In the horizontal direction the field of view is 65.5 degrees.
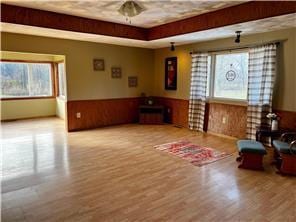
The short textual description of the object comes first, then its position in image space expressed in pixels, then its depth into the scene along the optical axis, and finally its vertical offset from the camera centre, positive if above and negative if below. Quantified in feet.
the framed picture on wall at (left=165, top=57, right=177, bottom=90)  19.89 +0.95
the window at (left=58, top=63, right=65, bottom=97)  22.61 +0.34
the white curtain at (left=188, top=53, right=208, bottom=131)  17.35 -0.46
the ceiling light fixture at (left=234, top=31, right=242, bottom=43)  13.38 +2.85
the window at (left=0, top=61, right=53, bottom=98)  21.66 +0.29
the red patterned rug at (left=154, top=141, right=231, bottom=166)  11.62 -3.77
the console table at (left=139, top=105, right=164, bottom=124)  20.45 -2.77
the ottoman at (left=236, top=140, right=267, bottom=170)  10.34 -3.20
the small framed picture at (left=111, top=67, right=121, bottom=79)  19.53 +0.96
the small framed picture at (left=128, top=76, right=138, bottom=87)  20.71 +0.23
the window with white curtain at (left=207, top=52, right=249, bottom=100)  15.43 +0.60
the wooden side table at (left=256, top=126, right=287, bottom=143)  12.40 -2.56
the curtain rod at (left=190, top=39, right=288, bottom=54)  13.07 +2.43
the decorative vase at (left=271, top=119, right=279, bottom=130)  12.48 -2.15
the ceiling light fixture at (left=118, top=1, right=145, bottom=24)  10.25 +3.43
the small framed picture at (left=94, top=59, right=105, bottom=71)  18.49 +1.49
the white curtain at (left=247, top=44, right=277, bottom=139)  13.33 +0.04
